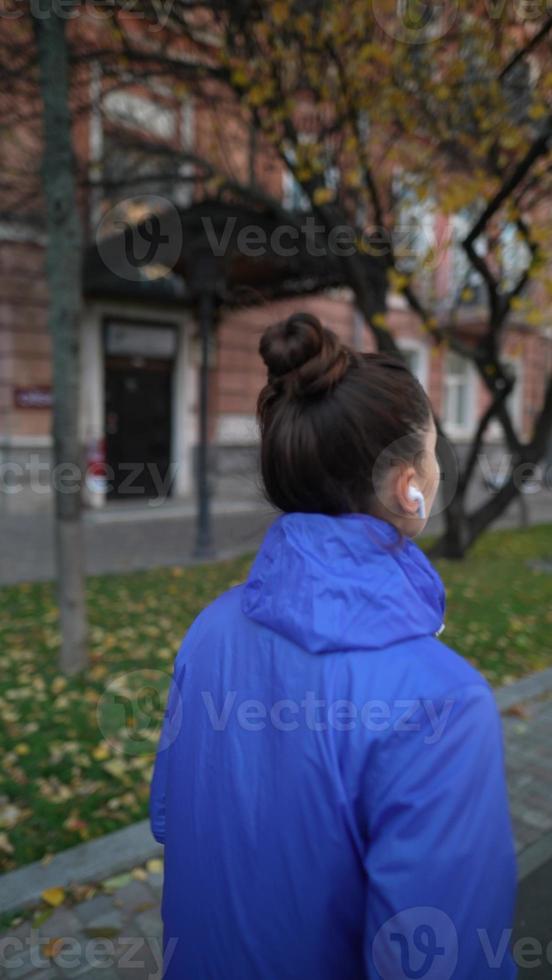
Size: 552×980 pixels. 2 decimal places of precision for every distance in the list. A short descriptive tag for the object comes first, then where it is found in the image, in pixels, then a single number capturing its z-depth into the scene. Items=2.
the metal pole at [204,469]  8.22
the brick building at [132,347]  10.22
